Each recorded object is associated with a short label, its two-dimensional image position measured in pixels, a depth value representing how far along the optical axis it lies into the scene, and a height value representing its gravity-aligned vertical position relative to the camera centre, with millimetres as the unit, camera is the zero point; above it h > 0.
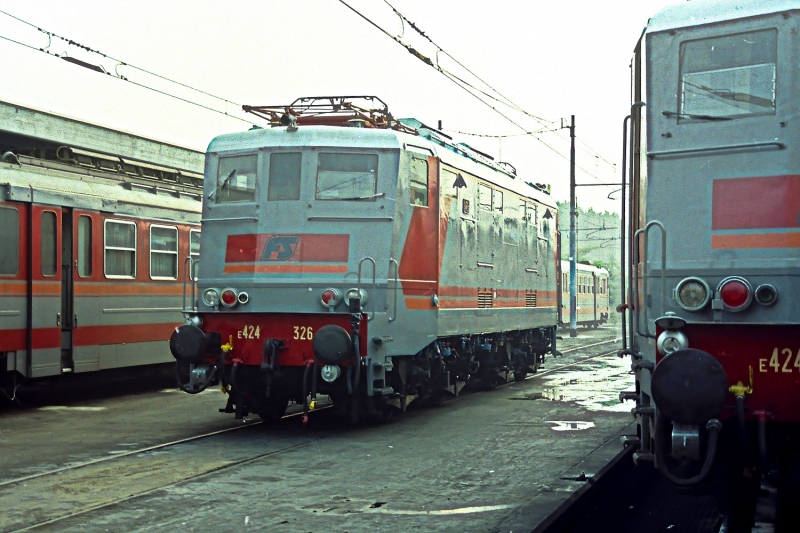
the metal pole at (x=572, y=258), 39000 +1057
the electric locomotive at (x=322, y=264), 11547 +220
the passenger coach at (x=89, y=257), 13828 +362
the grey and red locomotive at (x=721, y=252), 6020 +219
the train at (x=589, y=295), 44616 -628
